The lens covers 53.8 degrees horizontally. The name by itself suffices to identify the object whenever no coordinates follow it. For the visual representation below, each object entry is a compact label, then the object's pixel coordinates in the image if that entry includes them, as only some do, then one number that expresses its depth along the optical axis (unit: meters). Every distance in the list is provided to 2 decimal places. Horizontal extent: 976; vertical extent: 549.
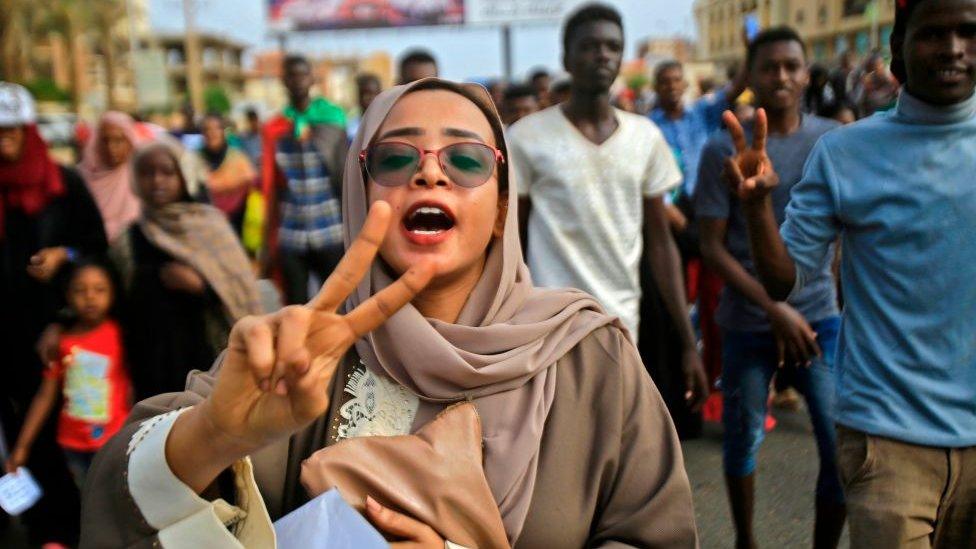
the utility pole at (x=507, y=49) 32.53
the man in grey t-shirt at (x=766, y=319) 3.33
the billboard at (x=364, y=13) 35.56
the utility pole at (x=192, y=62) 39.31
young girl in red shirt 3.85
